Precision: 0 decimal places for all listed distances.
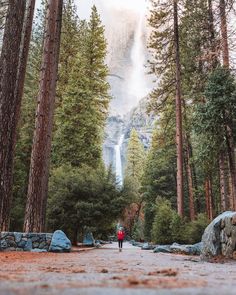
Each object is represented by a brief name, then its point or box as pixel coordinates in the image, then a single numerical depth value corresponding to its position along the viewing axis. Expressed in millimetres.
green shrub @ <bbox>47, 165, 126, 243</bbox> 15258
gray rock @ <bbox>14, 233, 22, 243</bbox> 9602
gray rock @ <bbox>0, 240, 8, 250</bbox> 9359
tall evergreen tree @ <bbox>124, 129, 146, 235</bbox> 47062
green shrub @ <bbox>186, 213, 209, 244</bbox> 15570
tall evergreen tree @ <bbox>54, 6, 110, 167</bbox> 20875
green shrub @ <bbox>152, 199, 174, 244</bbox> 17078
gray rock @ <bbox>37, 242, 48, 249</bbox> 10062
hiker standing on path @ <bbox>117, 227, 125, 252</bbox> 15188
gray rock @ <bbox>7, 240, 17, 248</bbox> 9484
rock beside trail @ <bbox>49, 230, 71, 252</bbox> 10420
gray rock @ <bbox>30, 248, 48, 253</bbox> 9783
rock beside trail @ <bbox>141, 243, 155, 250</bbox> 17750
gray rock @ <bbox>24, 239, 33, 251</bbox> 9711
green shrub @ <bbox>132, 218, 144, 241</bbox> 39653
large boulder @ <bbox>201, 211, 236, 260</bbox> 7812
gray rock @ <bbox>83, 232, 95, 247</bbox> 18409
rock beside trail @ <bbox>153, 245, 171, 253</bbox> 13090
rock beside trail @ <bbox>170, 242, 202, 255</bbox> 12242
